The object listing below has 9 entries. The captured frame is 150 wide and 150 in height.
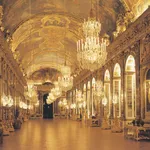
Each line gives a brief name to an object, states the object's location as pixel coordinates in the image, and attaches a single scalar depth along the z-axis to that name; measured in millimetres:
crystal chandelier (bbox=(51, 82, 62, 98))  32306
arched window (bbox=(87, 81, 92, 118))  35938
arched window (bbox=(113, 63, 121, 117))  23766
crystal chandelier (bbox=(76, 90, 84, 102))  37778
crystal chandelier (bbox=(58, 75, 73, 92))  24781
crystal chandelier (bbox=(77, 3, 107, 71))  14039
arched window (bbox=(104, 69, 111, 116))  27206
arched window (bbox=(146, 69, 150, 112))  16844
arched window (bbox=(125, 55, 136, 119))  21328
